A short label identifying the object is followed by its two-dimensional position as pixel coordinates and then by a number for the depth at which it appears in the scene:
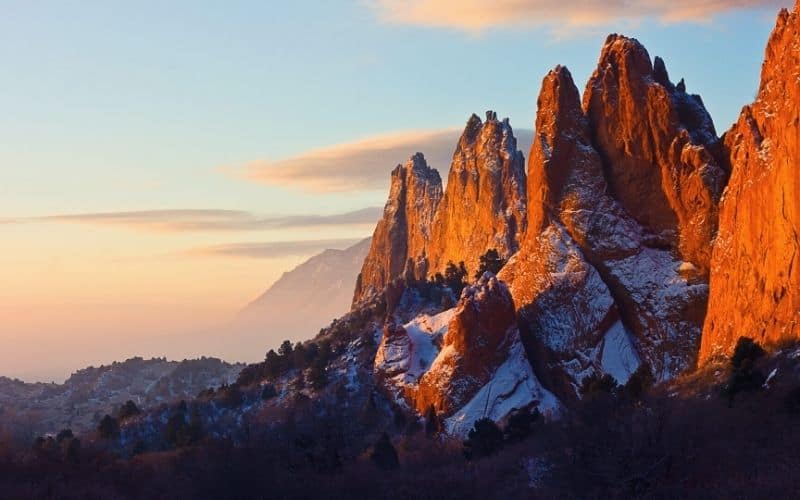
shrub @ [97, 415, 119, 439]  145.11
